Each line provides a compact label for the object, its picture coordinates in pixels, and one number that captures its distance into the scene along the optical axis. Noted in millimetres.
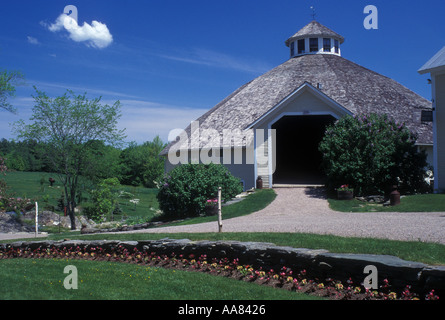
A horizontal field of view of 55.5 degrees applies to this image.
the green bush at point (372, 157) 18641
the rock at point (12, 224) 25219
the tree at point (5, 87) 27797
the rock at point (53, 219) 28092
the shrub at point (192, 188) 18062
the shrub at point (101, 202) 29391
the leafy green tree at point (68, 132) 31703
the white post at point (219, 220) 11356
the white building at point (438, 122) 18953
